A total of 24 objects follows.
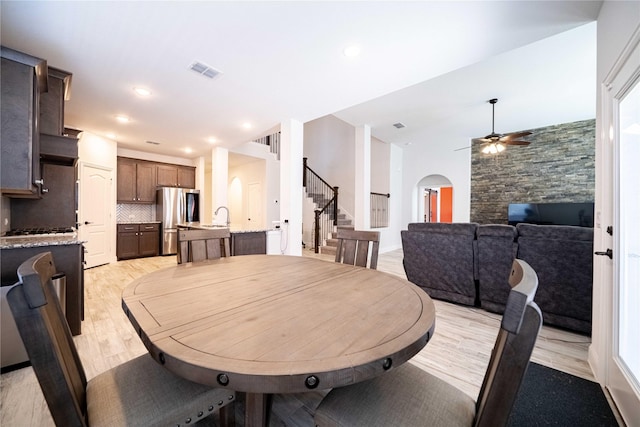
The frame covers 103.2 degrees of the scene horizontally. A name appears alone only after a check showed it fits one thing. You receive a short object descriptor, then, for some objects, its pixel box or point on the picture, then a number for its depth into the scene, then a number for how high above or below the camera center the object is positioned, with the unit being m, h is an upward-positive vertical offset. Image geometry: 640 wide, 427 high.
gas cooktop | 2.70 -0.23
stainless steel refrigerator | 6.20 +0.01
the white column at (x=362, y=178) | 5.56 +0.79
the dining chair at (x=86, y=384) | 0.67 -0.65
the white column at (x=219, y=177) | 5.87 +0.83
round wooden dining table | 0.67 -0.40
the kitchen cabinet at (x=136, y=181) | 5.96 +0.75
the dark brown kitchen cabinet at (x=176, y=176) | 6.57 +0.98
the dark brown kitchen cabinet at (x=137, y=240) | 5.75 -0.68
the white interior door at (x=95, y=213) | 4.89 -0.03
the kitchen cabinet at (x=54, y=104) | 2.59 +1.12
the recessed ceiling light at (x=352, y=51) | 2.38 +1.56
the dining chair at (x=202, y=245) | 2.02 -0.27
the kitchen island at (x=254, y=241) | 3.71 -0.45
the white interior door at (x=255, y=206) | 6.88 +0.19
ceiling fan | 4.58 +1.39
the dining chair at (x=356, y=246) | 2.04 -0.27
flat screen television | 5.29 +0.06
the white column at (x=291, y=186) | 4.14 +0.45
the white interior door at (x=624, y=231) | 1.43 -0.09
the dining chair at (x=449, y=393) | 0.61 -0.65
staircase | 6.39 -0.18
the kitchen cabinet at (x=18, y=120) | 1.94 +0.71
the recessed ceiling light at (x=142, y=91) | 3.16 +1.54
